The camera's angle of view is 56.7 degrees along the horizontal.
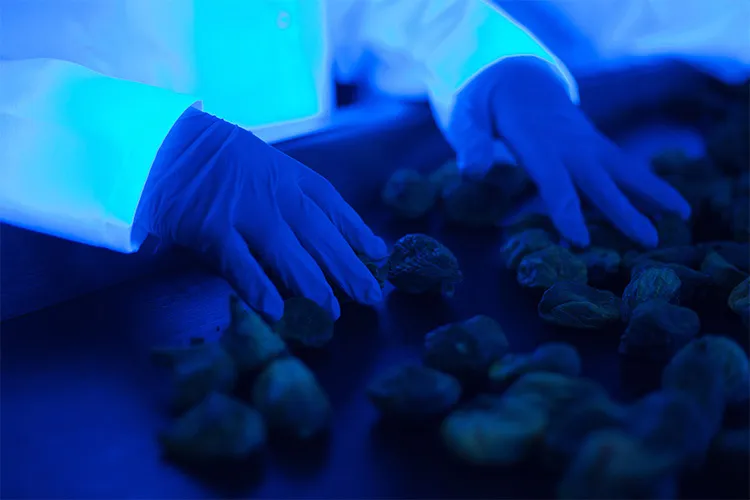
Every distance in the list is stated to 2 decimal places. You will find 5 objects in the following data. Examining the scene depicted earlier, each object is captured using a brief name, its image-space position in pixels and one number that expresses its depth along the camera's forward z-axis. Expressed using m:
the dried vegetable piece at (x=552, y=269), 0.79
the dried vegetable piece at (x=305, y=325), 0.66
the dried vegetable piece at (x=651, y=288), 0.70
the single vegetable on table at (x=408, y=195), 1.05
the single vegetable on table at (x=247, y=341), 0.59
